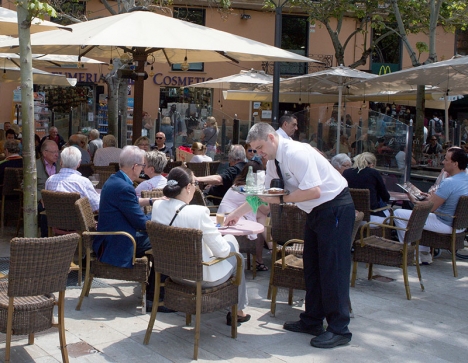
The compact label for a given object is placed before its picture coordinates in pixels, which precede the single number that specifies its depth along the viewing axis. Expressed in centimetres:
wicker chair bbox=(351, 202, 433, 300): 617
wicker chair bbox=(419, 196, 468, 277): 716
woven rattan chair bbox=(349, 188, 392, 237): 711
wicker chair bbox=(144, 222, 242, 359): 437
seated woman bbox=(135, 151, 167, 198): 665
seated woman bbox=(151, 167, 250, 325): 452
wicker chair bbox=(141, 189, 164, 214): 630
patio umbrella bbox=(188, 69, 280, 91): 1408
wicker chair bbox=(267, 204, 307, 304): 570
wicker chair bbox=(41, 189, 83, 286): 607
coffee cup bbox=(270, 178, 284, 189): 470
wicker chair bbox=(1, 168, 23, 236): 824
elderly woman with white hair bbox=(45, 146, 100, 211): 635
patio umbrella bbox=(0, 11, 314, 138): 670
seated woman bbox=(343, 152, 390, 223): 764
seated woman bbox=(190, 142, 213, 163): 1039
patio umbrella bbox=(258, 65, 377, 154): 1263
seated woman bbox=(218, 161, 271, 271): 680
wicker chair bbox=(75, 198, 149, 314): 524
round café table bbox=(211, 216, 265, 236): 515
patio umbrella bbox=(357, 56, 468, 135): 874
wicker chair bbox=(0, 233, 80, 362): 376
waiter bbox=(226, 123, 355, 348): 453
